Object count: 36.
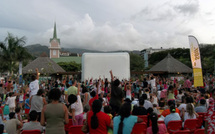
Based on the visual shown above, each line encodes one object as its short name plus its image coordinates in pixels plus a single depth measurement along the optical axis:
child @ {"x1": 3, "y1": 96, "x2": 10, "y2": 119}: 8.42
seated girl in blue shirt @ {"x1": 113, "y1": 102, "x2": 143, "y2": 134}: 3.01
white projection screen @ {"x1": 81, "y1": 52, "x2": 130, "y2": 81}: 20.33
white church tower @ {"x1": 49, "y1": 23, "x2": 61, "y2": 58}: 98.12
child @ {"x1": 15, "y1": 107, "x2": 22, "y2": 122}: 5.98
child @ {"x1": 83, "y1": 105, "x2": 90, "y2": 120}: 5.32
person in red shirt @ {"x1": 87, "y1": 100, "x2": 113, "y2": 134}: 3.07
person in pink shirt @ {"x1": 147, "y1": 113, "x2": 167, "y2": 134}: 3.83
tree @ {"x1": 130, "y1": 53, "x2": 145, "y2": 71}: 60.70
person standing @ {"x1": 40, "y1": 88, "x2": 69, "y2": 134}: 3.22
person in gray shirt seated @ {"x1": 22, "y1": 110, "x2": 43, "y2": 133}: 4.28
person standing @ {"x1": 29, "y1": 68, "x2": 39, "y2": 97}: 6.33
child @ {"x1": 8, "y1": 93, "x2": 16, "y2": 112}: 8.74
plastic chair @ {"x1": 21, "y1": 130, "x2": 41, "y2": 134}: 3.93
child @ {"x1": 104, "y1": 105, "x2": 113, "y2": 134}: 4.50
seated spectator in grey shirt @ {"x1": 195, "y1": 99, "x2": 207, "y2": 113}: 5.95
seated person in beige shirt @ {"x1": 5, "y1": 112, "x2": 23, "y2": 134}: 4.58
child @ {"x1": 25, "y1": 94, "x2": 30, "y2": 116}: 7.92
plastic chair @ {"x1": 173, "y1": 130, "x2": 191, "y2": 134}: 4.01
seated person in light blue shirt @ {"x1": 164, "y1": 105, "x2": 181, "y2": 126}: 4.74
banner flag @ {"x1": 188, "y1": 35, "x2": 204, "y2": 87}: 9.49
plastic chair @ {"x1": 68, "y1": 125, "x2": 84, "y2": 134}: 4.19
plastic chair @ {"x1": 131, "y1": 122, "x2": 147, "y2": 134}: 4.25
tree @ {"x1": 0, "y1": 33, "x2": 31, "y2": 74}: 22.20
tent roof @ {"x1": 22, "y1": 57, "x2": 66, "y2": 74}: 34.97
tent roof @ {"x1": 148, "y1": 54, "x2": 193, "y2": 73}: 35.70
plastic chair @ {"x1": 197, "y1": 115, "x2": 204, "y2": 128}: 5.28
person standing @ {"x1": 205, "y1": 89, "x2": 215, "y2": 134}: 3.07
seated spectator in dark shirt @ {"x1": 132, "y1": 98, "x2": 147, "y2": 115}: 5.30
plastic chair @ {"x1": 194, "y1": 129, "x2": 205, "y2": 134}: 4.14
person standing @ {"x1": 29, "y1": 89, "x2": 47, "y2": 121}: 5.59
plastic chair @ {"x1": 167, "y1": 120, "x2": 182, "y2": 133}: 4.63
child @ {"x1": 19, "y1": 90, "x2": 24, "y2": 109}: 10.22
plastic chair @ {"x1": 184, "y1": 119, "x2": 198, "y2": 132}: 4.79
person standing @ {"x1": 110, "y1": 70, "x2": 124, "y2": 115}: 6.00
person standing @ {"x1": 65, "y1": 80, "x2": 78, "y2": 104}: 6.92
